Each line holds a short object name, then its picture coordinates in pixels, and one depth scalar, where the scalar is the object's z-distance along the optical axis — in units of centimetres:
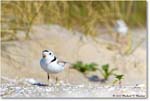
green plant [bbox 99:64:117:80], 743
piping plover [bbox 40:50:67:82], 642
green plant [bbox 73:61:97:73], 773
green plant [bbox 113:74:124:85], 686
